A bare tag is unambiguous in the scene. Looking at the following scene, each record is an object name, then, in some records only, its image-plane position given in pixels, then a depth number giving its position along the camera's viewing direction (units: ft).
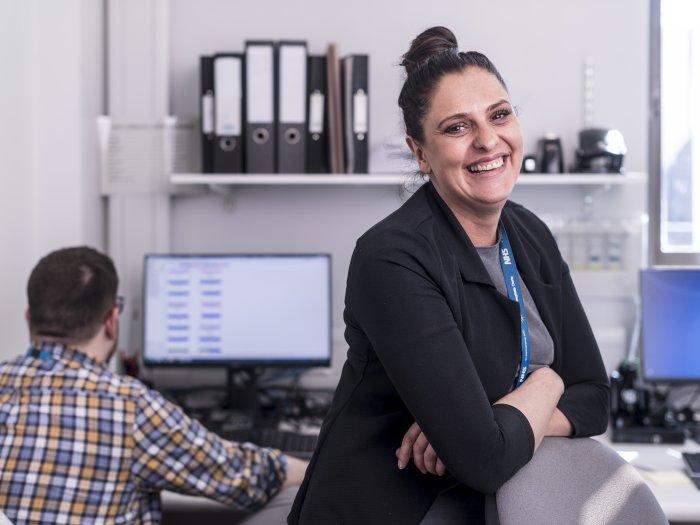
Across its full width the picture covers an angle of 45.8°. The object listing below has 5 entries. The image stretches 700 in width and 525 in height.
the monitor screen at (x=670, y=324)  8.07
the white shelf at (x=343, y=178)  8.25
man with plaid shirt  5.59
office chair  3.48
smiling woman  3.71
